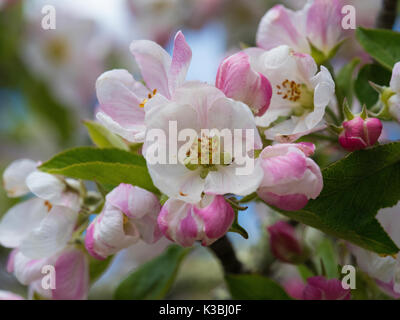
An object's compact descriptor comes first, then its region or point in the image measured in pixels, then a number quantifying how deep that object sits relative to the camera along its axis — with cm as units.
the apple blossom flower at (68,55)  67
